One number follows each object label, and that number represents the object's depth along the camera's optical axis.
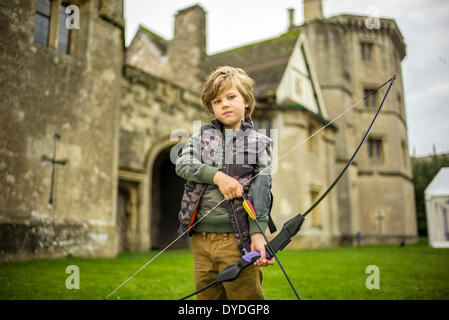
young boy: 2.21
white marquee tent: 7.52
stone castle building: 7.68
